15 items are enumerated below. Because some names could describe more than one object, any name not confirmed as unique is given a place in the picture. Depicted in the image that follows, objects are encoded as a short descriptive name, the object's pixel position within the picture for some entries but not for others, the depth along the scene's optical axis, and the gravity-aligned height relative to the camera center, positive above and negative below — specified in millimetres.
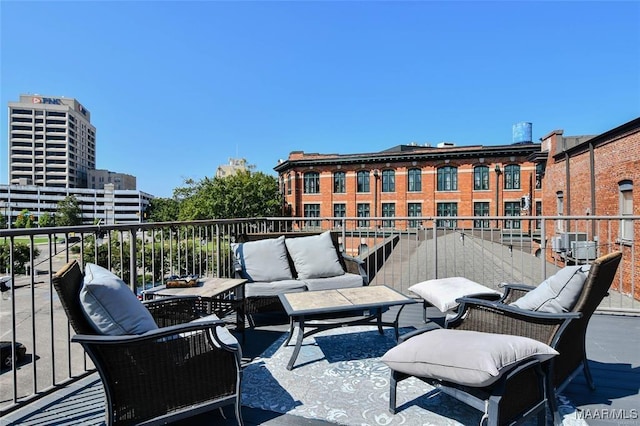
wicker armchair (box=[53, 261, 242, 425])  1574 -749
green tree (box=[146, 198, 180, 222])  46312 +300
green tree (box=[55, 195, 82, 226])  73625 +667
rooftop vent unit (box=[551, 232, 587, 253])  11239 -977
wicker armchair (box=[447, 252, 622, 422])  1843 -647
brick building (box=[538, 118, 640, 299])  10445 +1152
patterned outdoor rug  1969 -1169
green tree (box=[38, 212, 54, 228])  70950 -964
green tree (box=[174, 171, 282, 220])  33594 +1349
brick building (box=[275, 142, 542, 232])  27906 +2559
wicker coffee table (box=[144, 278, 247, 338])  2748 -647
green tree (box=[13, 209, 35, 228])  71406 -864
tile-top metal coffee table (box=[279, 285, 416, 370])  2568 -705
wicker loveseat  3711 -633
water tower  28828 +6644
